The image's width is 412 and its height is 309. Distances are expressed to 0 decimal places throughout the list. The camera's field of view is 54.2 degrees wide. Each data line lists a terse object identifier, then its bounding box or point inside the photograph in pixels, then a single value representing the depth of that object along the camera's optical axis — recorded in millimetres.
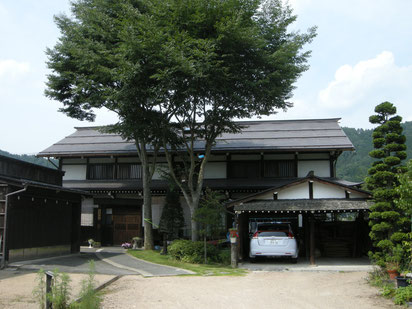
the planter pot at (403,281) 9539
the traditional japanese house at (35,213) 14305
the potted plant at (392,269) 11309
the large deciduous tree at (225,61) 15570
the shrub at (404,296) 8922
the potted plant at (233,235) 15797
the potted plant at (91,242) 24125
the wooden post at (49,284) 7727
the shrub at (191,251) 16750
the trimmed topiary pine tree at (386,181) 12039
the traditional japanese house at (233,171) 20922
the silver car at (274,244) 15875
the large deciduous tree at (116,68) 15898
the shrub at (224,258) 17016
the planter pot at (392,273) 11352
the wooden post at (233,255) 15786
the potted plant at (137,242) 22412
